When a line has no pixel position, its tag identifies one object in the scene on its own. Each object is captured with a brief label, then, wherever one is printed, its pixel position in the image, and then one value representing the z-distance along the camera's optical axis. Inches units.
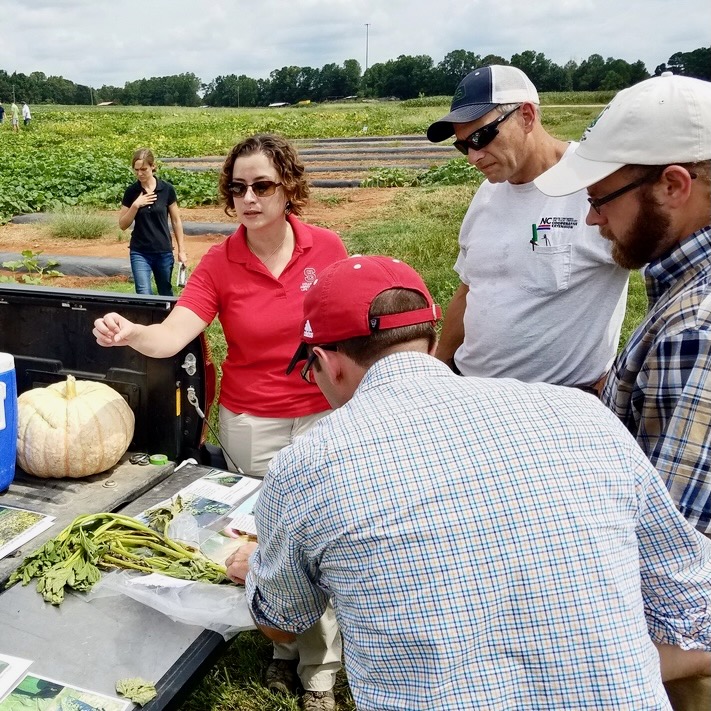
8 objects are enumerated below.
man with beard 59.2
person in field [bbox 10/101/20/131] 1376.7
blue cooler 95.2
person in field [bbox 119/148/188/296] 305.7
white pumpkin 99.3
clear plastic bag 75.7
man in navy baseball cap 110.3
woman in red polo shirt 114.9
